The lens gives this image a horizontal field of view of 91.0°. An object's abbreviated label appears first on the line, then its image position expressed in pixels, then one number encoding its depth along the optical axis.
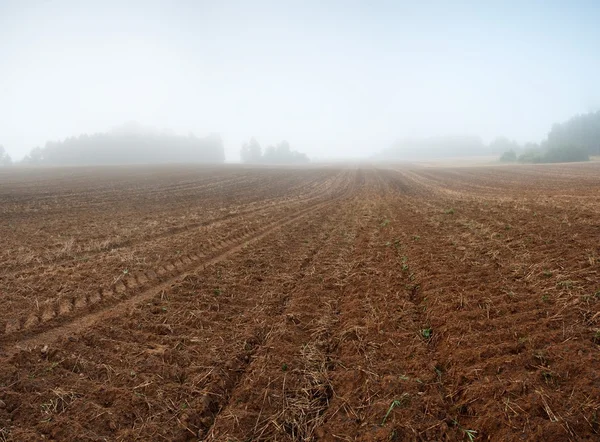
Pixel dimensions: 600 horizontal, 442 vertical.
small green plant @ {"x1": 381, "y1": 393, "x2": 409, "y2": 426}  3.24
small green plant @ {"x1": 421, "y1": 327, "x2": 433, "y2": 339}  4.54
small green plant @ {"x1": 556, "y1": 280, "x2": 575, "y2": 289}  5.21
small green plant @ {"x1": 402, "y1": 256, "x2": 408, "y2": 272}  7.20
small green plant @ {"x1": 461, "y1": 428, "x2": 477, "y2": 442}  2.92
